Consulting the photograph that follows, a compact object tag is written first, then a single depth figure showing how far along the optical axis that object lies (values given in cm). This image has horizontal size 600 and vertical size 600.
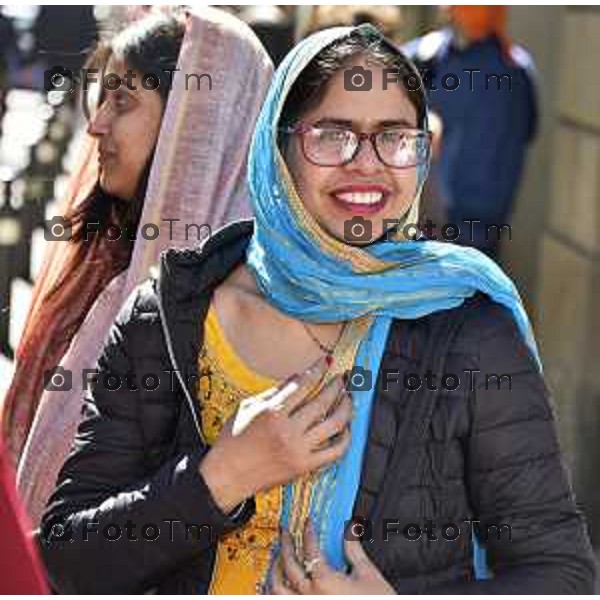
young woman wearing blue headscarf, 454
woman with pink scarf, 592
